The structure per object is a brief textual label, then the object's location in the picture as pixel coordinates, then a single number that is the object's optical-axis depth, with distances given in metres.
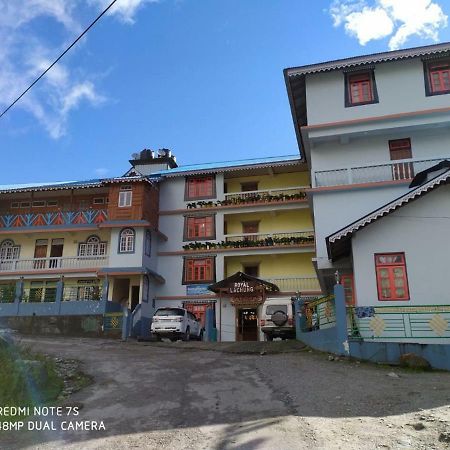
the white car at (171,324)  22.05
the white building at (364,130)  19.52
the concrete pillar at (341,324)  13.66
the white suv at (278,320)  21.20
